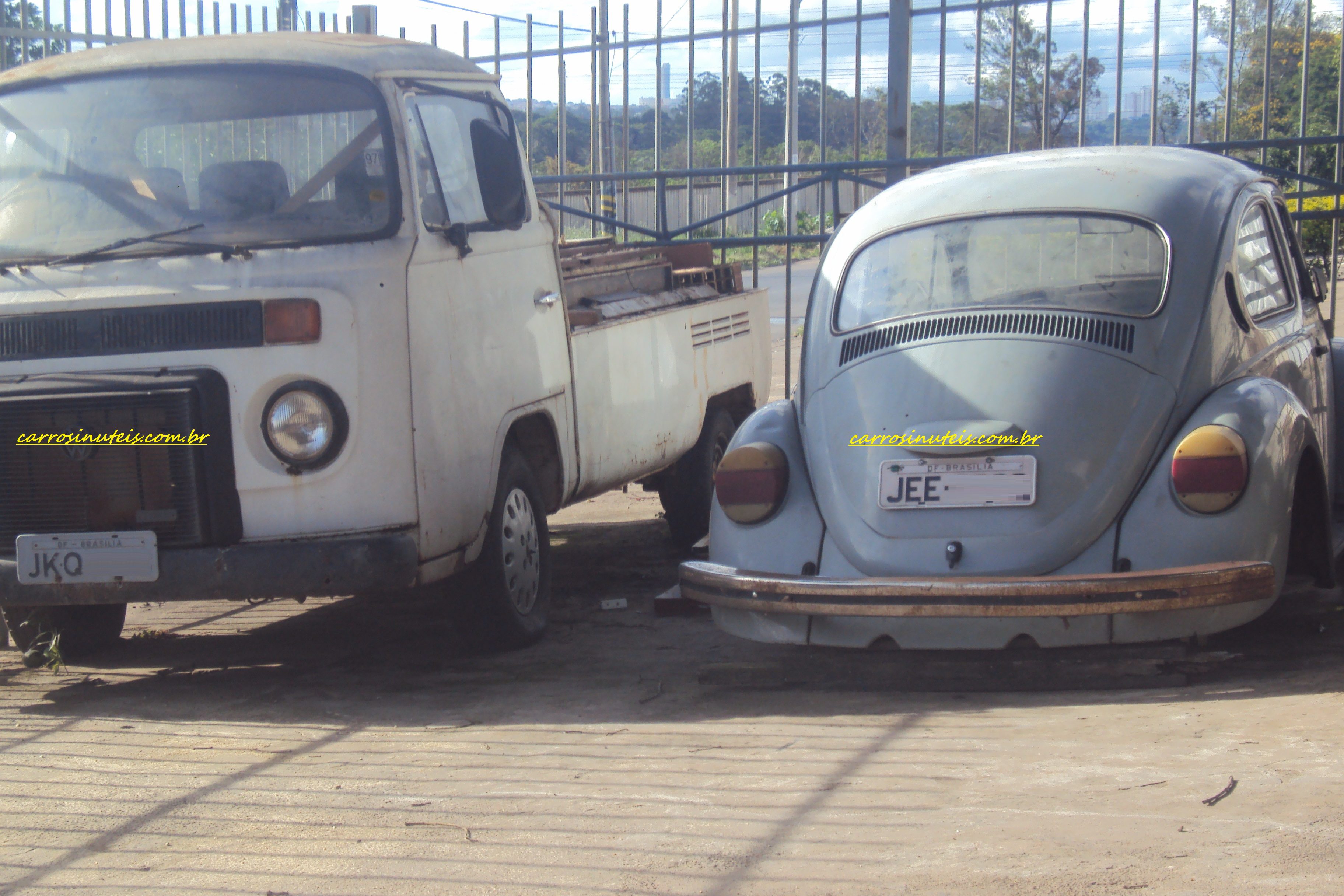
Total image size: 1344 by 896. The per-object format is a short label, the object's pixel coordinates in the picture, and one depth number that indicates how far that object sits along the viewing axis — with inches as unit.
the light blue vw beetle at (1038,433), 167.5
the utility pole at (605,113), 396.8
